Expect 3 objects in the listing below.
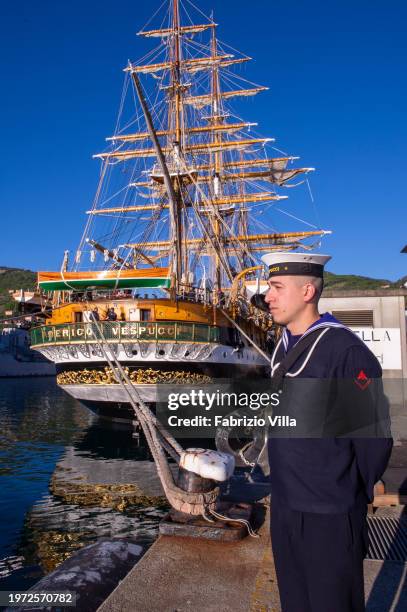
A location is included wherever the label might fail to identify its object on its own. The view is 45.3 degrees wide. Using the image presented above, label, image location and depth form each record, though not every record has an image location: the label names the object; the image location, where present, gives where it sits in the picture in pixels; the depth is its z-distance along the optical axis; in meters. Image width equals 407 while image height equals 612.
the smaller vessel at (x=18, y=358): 79.38
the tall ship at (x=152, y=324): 17.81
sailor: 2.16
